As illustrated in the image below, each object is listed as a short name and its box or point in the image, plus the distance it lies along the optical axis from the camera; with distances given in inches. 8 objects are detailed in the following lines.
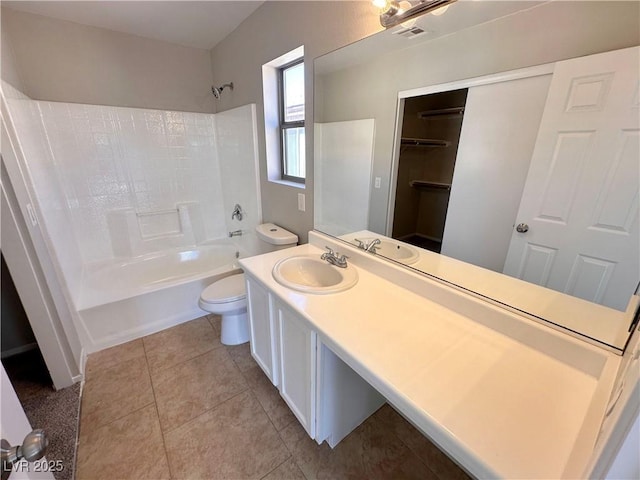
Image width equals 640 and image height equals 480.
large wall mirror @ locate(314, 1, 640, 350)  28.6
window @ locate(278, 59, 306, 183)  76.5
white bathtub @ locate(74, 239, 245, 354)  75.7
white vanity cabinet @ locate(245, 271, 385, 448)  43.1
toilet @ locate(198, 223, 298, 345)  72.7
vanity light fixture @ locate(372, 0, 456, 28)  39.7
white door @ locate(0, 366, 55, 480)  21.2
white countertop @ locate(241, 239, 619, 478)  22.9
